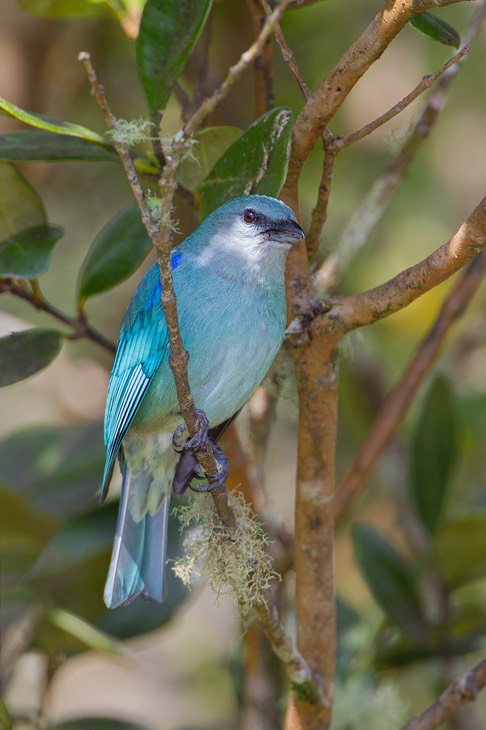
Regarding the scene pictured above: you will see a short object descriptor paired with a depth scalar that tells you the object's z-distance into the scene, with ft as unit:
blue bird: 17.17
